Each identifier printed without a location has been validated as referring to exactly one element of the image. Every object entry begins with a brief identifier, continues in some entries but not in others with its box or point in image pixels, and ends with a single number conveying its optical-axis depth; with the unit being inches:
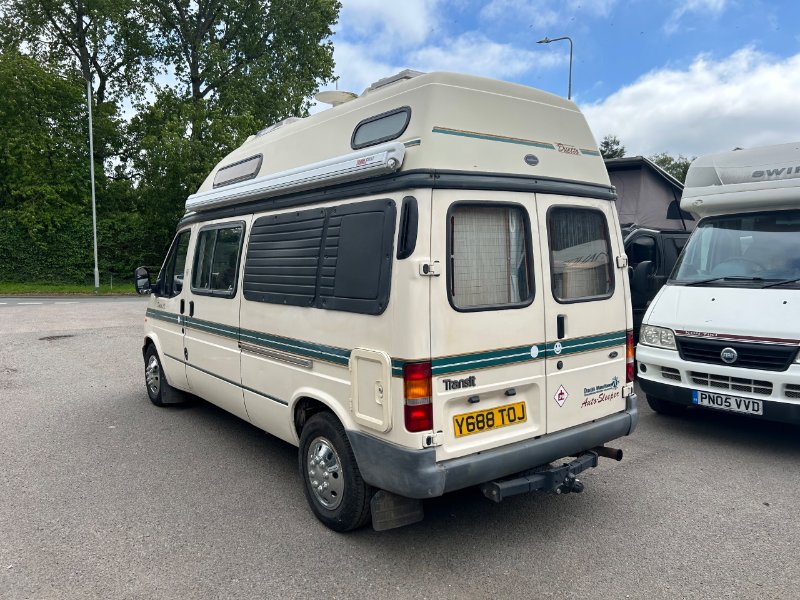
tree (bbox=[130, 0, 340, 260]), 971.9
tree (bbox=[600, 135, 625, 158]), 1604.3
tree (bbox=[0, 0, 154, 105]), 1046.4
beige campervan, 128.3
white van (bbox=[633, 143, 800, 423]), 200.2
